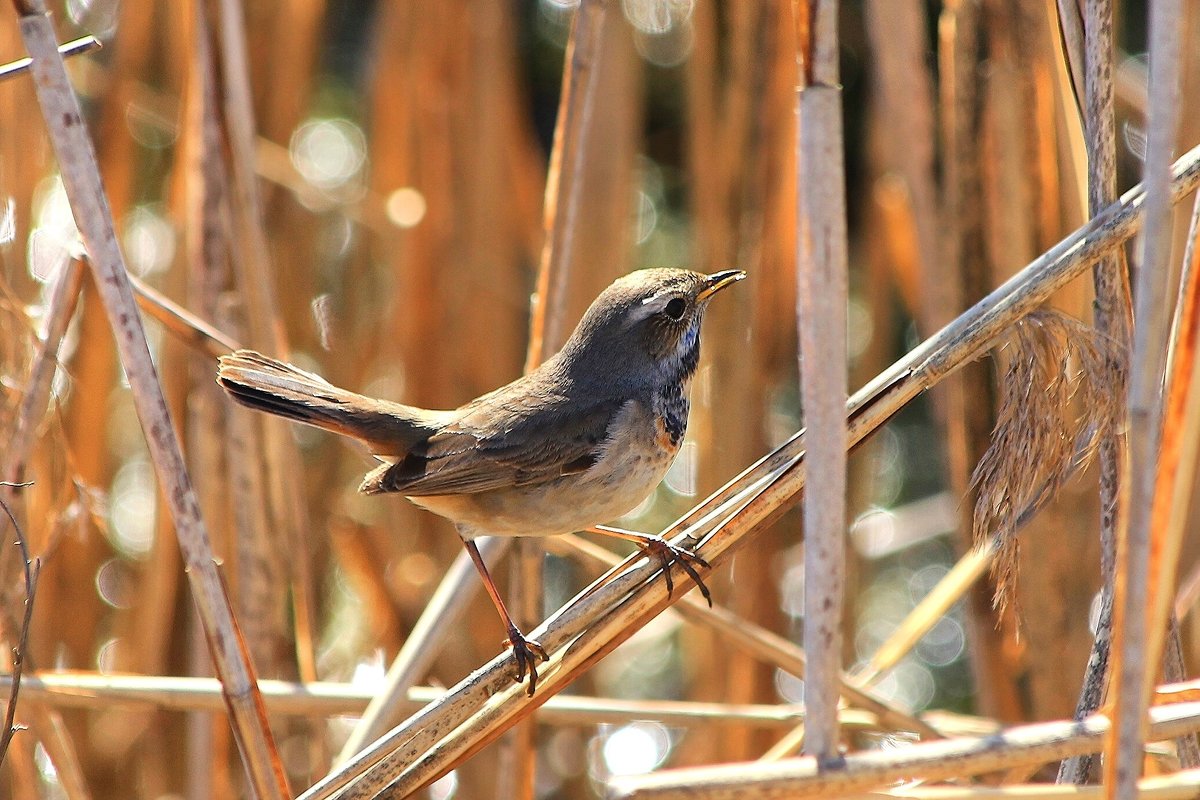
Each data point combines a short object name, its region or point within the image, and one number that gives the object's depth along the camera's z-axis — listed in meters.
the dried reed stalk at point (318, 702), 5.05
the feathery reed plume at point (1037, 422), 4.10
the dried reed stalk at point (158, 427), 4.02
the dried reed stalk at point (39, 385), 5.04
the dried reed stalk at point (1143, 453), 2.91
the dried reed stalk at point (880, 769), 3.01
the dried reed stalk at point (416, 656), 5.21
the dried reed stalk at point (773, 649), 5.75
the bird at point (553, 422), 5.63
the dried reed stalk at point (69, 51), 4.36
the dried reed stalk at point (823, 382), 3.32
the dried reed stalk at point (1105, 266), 4.28
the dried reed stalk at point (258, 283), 5.81
